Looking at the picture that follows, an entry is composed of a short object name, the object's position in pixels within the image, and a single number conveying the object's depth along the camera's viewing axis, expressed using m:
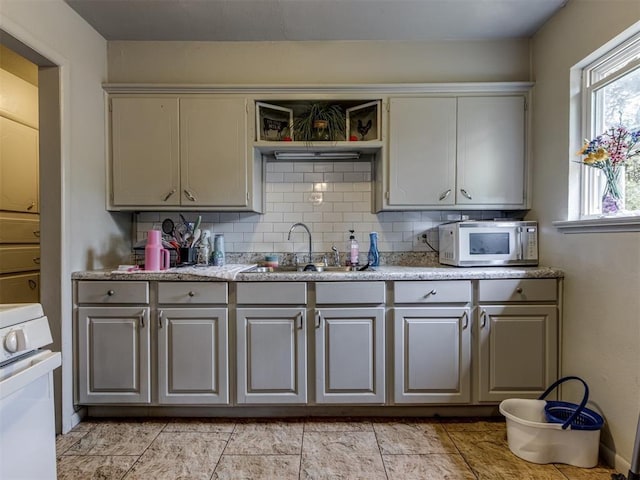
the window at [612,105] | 1.84
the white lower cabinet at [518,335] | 2.19
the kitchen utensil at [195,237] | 2.57
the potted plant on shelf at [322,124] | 2.59
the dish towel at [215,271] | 2.16
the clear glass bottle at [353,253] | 2.73
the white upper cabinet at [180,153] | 2.49
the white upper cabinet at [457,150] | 2.49
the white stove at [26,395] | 0.94
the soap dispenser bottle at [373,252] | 2.70
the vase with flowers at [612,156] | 1.85
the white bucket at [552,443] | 1.79
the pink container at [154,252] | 2.30
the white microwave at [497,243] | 2.40
